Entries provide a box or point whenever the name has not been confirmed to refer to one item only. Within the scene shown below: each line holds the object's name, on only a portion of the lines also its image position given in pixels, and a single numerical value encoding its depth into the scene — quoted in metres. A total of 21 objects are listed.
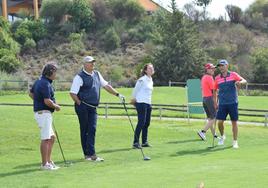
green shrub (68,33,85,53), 69.56
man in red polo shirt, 16.58
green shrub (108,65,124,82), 60.34
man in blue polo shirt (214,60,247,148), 14.84
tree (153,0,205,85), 61.62
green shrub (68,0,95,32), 73.06
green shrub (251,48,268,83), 61.19
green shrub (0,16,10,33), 66.24
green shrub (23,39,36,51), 69.12
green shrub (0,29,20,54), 63.59
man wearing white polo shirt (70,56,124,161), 12.38
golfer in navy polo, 11.25
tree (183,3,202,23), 81.31
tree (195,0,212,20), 82.62
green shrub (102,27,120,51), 72.00
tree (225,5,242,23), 83.06
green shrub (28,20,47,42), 71.38
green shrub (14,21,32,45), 69.00
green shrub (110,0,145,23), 76.88
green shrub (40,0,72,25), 74.05
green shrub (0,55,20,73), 59.91
